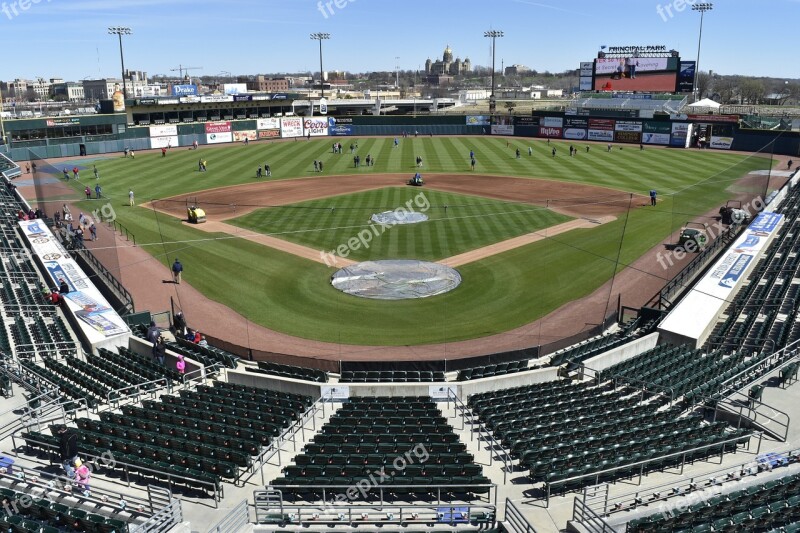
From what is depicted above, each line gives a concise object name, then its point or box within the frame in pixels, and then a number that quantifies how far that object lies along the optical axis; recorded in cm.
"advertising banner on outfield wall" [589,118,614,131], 8522
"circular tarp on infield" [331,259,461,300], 2948
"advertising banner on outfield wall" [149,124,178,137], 8206
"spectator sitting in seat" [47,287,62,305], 2612
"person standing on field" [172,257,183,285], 3100
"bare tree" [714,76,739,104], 15931
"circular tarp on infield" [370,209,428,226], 4194
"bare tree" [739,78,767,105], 14962
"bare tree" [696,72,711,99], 16975
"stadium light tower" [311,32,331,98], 10850
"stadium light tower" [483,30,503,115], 10978
